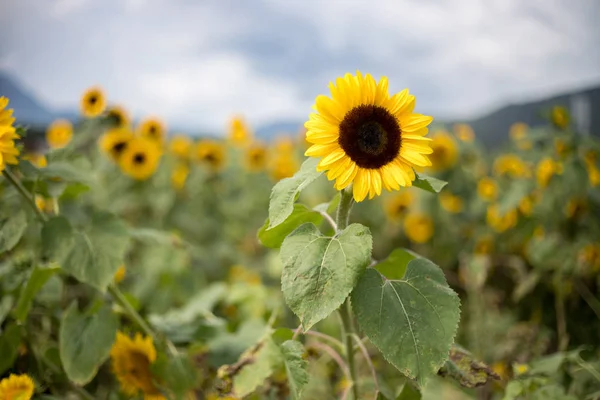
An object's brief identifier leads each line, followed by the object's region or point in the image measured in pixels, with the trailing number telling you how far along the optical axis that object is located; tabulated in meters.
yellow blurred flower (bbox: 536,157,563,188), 2.24
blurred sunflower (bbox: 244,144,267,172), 4.06
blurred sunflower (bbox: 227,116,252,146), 4.25
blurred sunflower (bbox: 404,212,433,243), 3.21
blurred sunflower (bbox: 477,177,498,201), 2.97
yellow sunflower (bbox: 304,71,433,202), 0.83
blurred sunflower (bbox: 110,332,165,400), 1.36
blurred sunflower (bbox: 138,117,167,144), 3.25
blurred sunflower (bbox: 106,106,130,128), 2.60
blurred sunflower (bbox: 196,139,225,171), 3.47
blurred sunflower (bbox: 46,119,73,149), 3.49
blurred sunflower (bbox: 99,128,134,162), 2.83
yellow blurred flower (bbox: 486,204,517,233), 2.56
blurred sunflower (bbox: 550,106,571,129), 2.24
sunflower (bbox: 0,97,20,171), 0.96
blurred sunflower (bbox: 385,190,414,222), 3.46
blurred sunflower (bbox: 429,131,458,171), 3.08
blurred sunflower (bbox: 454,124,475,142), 3.79
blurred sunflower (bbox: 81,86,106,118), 2.57
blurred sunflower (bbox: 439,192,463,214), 3.28
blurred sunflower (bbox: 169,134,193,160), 3.66
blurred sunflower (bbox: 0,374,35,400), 1.06
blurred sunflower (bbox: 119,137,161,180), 2.83
